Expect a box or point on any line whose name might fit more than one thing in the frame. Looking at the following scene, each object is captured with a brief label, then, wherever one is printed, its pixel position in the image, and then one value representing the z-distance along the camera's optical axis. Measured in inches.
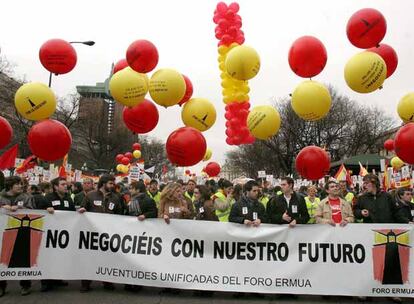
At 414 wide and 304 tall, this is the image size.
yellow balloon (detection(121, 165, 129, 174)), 1119.3
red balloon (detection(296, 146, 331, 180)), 360.2
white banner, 279.1
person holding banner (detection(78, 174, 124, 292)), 311.4
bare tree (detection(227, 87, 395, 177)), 2047.2
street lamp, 823.2
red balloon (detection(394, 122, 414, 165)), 320.2
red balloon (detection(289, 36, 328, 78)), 341.1
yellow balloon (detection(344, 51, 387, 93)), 323.6
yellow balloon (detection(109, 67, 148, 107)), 348.2
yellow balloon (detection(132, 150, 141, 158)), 1008.2
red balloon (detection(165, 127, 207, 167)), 333.7
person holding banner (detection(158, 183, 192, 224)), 306.6
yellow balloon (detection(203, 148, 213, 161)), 637.9
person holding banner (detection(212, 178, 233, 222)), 379.9
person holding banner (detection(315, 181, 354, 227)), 305.6
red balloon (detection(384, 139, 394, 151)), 730.2
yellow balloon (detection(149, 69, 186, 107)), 345.1
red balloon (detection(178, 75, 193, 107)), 396.8
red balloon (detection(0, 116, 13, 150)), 337.7
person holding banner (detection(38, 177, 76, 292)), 301.9
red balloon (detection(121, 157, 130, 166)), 1156.5
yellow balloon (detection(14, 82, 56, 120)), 341.1
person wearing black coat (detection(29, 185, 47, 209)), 307.6
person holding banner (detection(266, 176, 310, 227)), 298.5
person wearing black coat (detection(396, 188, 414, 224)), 298.4
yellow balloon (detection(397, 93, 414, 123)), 352.0
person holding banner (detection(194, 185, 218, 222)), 325.4
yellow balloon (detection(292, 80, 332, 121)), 343.6
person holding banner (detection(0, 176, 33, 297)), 293.7
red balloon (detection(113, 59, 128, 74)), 386.2
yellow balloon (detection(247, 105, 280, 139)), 384.8
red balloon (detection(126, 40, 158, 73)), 341.1
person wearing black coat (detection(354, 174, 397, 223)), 298.2
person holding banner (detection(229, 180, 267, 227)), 297.9
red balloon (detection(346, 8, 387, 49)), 320.8
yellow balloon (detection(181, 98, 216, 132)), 377.4
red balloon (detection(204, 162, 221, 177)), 725.9
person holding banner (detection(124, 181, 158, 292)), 297.7
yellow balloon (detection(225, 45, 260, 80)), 376.2
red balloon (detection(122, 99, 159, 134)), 376.8
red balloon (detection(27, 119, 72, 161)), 319.6
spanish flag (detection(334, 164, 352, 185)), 764.9
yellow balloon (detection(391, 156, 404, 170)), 736.0
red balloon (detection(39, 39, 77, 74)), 351.3
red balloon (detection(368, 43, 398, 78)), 358.6
